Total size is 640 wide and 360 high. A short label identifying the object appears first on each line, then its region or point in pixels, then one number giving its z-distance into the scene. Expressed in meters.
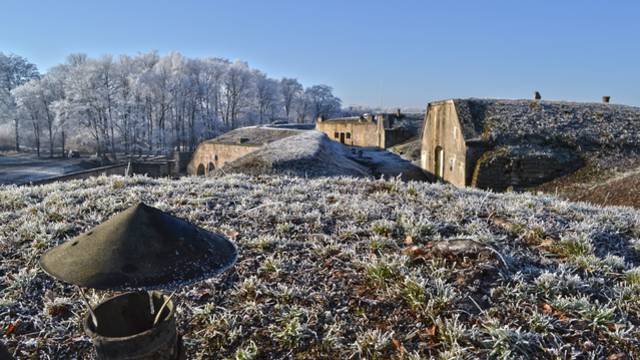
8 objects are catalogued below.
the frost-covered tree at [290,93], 110.38
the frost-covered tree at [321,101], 115.25
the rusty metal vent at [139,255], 2.16
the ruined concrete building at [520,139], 19.19
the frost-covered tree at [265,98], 92.76
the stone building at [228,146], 36.28
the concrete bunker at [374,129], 41.78
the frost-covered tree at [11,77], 68.31
